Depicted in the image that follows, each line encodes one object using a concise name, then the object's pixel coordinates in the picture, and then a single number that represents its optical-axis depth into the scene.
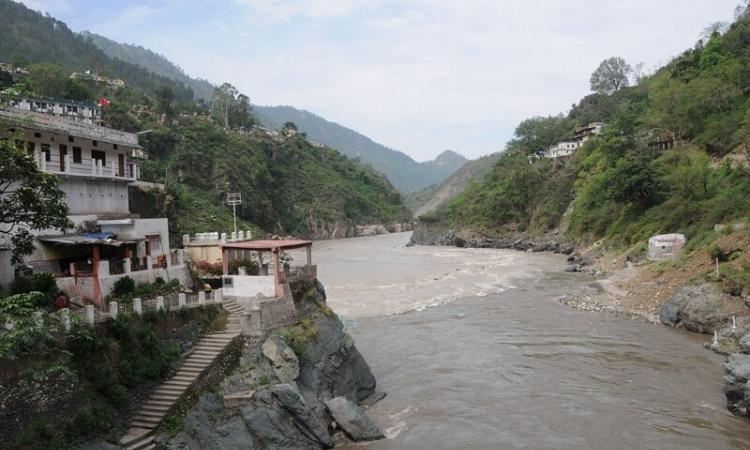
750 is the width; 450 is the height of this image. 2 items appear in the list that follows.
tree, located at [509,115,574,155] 100.06
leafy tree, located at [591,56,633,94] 114.50
